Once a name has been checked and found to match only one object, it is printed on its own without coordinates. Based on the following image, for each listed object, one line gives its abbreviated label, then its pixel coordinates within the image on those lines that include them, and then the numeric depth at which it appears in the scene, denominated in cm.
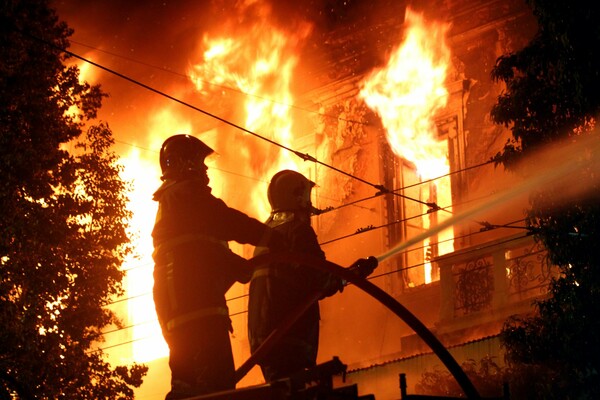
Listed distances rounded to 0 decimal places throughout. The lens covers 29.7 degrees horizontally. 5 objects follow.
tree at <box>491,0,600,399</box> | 1523
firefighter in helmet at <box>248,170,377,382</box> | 1206
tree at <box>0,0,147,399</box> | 2027
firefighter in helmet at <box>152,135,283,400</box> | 1112
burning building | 2172
